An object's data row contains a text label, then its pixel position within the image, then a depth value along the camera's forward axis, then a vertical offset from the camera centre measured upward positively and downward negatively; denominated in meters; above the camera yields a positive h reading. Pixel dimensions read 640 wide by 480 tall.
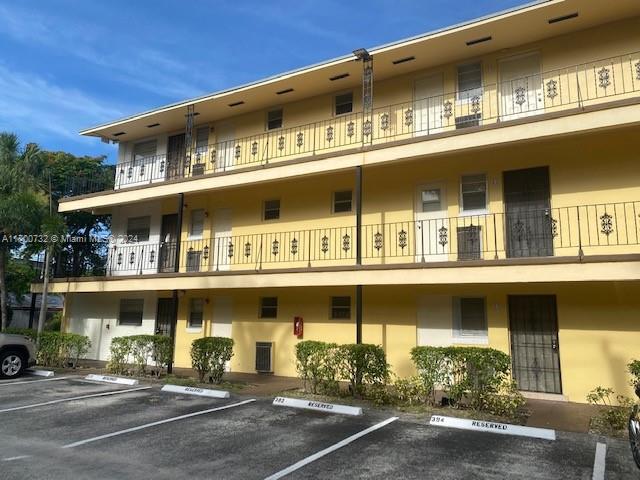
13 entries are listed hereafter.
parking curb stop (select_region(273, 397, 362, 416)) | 9.57 -1.60
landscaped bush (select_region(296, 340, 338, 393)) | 11.05 -0.88
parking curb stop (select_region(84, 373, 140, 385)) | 12.97 -1.54
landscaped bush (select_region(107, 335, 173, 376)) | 13.91 -0.88
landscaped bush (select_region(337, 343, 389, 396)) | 10.79 -0.86
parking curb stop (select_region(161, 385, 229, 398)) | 11.20 -1.58
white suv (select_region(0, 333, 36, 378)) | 13.56 -0.98
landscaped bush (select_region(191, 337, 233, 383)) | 12.76 -0.84
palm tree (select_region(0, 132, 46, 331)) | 17.39 +4.44
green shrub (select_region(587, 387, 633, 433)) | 8.19 -1.41
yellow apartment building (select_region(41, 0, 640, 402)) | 10.95 +3.39
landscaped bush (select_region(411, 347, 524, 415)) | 9.25 -0.92
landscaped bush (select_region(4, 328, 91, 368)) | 15.55 -0.87
